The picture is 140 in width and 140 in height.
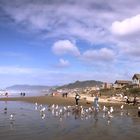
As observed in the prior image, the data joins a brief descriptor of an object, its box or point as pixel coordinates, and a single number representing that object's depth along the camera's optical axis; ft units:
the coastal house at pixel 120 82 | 209.57
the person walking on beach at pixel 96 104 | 62.56
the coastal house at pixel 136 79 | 187.36
